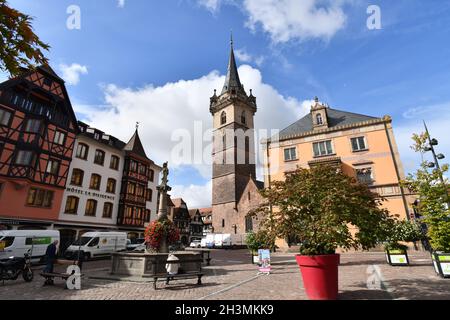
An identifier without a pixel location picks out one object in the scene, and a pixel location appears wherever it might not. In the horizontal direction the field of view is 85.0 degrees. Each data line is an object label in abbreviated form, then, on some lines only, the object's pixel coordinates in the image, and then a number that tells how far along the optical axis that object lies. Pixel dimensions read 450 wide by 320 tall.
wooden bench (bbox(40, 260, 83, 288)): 8.62
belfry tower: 44.75
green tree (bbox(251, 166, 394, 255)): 6.10
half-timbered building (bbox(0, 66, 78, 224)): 18.88
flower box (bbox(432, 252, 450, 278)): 8.73
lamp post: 9.98
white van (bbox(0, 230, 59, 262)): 15.29
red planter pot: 6.03
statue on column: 11.59
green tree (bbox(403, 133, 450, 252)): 9.22
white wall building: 22.98
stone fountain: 10.12
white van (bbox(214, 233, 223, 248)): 38.25
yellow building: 23.12
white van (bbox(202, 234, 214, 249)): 39.25
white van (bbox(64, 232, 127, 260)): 18.50
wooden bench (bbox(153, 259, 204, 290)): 8.67
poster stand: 11.68
